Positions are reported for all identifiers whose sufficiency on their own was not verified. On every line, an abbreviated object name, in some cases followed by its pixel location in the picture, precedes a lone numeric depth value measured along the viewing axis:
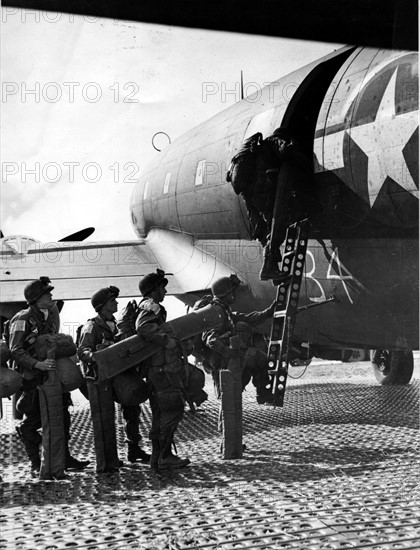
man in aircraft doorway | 7.53
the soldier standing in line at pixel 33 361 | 6.22
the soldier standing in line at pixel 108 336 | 6.66
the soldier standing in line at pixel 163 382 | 6.32
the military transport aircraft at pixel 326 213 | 6.66
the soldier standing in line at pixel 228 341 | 7.14
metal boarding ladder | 7.69
